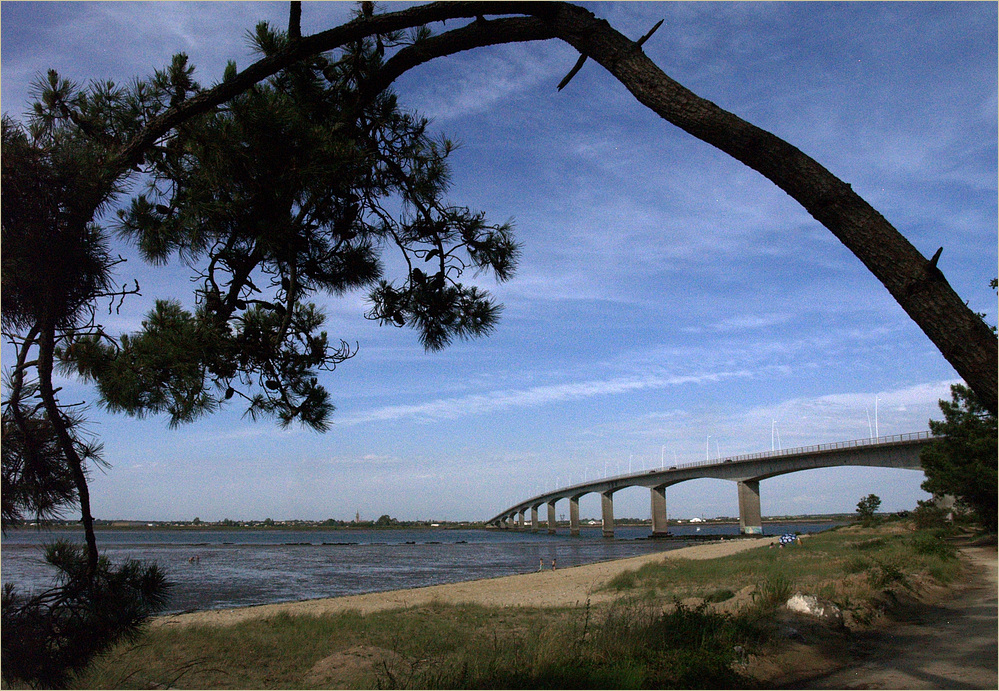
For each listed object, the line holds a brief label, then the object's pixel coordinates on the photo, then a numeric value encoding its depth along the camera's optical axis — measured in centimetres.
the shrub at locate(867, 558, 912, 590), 1223
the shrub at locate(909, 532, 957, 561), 1801
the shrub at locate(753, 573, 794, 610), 1054
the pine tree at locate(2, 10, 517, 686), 299
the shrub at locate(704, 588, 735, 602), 1353
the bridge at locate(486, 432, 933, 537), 4809
